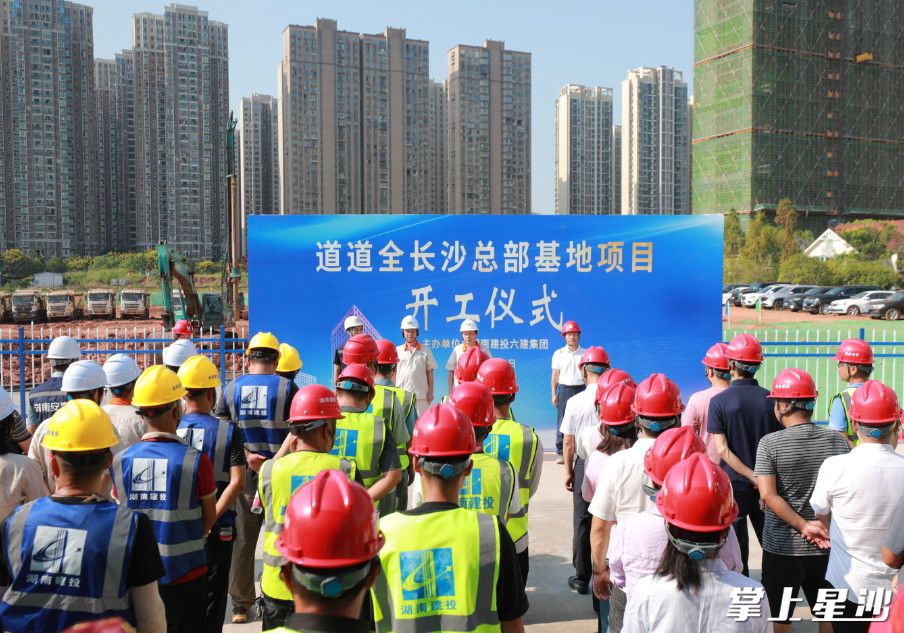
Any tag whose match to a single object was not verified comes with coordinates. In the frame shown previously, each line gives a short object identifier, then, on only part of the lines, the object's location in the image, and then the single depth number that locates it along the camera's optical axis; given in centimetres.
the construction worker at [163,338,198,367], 546
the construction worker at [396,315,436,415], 866
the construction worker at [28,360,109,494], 422
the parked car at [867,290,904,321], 3372
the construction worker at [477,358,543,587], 392
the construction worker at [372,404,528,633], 233
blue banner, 959
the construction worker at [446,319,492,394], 897
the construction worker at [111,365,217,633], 341
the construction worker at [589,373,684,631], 349
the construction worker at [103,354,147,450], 416
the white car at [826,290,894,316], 3441
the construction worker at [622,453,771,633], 227
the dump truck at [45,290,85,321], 3291
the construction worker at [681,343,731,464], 512
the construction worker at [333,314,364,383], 789
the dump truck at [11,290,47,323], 3220
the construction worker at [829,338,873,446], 484
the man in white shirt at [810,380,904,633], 341
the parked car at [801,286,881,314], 3697
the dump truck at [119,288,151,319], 3312
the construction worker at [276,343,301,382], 585
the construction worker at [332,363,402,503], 408
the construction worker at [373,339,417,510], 479
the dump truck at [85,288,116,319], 3372
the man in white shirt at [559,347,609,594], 529
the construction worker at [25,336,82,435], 477
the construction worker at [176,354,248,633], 399
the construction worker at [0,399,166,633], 247
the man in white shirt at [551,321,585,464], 882
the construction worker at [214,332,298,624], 496
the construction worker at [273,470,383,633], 177
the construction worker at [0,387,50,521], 332
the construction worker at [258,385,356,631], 337
